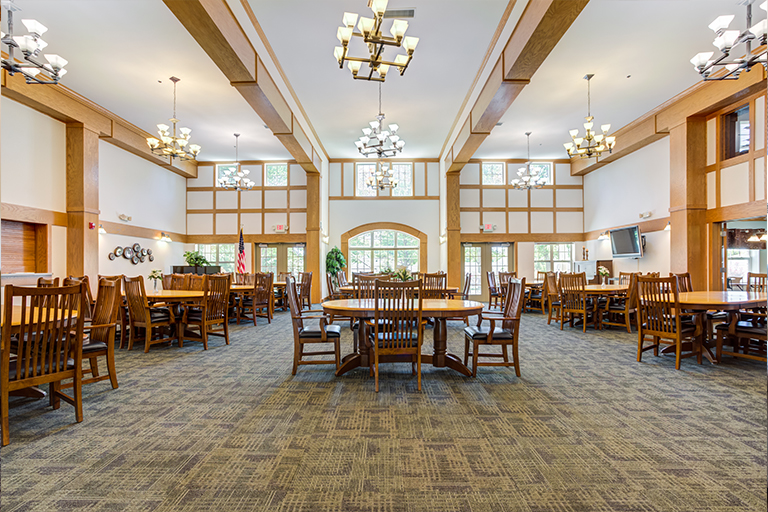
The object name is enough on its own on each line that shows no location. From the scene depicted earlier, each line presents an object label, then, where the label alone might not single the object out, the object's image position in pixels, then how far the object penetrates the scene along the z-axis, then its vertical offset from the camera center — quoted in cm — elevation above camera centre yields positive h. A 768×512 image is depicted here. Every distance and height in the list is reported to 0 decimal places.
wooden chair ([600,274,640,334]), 672 -85
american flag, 1127 -1
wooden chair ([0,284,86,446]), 278 -69
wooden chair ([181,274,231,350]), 555 -76
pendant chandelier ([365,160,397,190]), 998 +200
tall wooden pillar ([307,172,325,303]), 1177 +106
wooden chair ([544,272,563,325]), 771 -63
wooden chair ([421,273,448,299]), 646 -47
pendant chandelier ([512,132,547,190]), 1077 +214
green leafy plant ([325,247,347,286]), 1240 -10
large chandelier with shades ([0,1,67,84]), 427 +235
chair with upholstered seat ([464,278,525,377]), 412 -77
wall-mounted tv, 974 +41
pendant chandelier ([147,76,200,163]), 760 +225
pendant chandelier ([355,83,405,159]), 738 +231
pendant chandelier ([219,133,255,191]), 1073 +213
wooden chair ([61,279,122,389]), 366 -65
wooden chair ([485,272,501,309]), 961 -66
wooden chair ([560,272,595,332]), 707 -71
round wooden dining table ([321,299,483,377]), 399 -61
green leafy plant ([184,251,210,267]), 1077 -3
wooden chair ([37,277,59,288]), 496 -31
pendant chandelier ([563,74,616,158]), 752 +226
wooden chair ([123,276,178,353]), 539 -77
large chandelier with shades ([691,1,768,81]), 399 +228
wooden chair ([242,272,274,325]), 806 -77
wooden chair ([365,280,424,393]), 373 -58
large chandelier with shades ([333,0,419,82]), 409 +247
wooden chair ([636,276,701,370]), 448 -66
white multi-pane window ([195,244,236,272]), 1318 +16
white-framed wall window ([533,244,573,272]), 1297 +5
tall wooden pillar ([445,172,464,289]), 1175 +90
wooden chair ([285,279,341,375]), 414 -78
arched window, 1321 +26
